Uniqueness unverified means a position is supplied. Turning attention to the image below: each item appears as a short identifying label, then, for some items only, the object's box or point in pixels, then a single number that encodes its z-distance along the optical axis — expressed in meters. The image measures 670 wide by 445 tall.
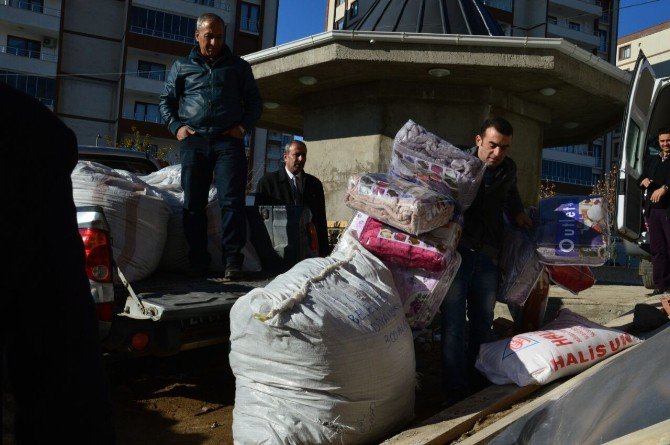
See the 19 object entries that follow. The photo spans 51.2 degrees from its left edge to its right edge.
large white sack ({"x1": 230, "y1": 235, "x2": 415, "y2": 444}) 3.11
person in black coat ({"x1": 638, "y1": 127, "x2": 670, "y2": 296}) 6.67
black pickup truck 3.38
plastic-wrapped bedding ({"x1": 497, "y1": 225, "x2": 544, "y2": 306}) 4.41
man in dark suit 5.94
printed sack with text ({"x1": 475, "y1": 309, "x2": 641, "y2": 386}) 3.80
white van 7.87
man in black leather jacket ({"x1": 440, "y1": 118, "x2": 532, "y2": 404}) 4.07
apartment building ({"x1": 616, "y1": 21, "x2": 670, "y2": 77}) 58.25
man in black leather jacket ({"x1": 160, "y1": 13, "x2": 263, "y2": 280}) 4.67
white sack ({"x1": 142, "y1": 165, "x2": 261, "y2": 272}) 4.77
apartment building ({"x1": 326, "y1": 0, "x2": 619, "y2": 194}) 51.66
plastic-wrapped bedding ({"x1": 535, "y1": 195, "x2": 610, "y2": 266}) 4.33
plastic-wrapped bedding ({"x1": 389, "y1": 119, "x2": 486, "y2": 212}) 3.95
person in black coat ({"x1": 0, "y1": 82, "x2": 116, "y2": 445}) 0.94
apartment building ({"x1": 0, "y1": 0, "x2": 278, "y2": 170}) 39.19
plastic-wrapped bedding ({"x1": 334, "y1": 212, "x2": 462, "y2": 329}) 3.78
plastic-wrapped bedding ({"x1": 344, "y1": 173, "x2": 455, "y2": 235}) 3.70
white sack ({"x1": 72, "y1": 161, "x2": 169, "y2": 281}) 4.13
